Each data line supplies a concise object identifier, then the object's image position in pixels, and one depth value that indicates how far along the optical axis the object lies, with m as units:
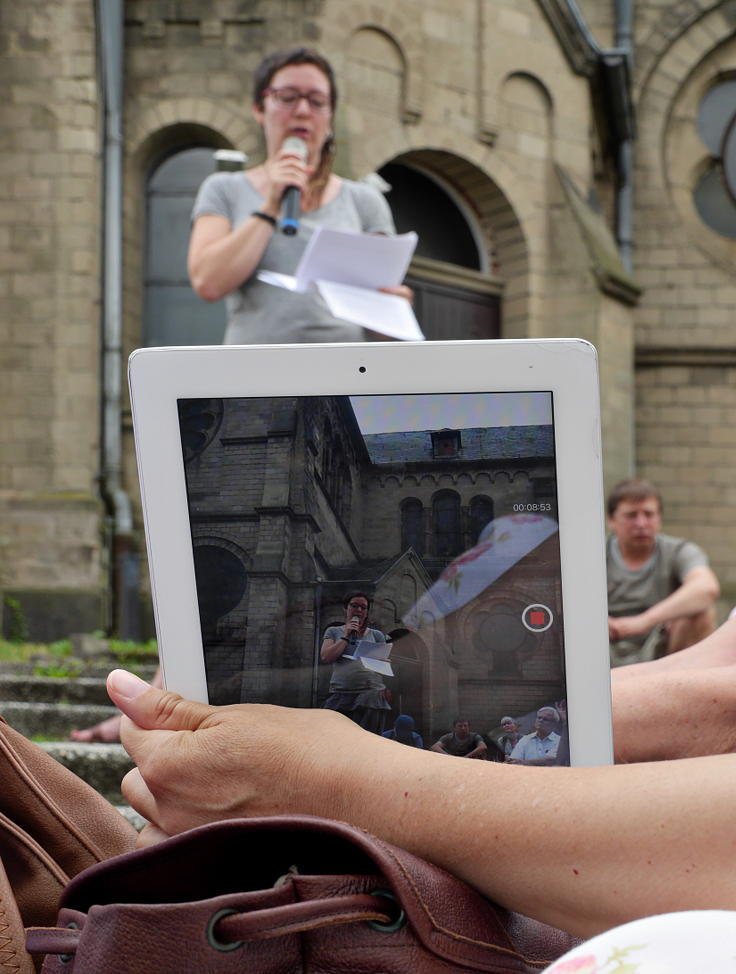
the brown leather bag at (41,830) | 1.22
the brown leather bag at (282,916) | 1.00
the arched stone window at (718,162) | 14.57
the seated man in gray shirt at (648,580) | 5.34
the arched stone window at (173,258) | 11.28
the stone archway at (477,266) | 11.23
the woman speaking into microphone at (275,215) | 3.36
